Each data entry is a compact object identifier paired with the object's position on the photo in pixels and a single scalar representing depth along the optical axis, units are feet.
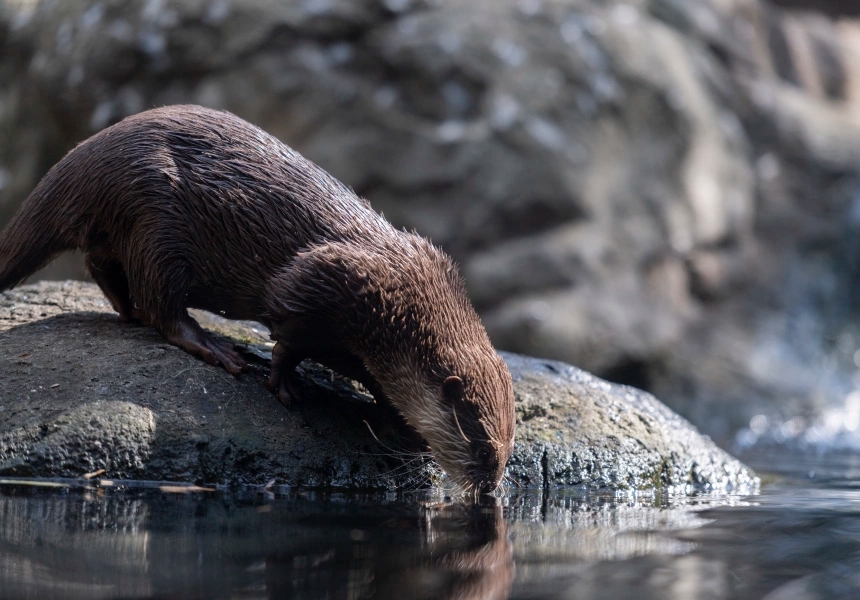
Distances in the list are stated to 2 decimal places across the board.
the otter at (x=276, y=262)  20.42
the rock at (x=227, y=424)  19.44
